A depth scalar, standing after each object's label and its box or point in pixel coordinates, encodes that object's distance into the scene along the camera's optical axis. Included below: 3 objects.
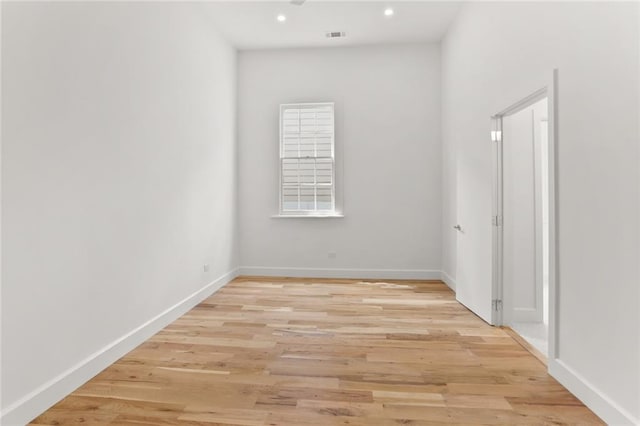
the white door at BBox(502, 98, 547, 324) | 3.21
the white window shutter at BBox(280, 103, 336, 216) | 5.33
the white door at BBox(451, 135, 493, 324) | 3.30
